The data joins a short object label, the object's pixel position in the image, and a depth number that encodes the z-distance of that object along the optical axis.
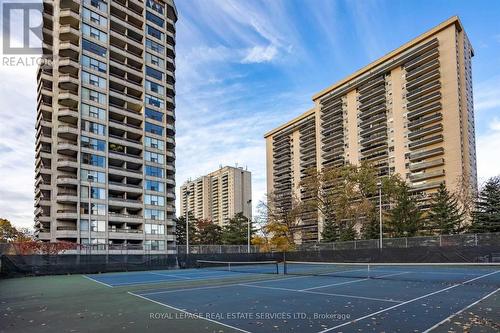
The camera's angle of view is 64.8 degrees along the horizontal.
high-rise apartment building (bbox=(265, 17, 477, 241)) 81.38
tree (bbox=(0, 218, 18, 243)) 81.57
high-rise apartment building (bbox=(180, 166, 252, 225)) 161.00
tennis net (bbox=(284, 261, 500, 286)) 19.83
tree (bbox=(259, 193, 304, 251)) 61.03
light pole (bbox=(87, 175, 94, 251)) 57.88
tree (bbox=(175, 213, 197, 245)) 91.12
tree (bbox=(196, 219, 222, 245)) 90.06
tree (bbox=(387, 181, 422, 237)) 55.72
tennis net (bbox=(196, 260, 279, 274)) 36.94
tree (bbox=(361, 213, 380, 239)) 56.00
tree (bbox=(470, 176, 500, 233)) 51.94
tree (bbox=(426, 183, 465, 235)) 54.12
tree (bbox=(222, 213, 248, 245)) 82.38
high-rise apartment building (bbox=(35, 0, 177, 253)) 60.22
